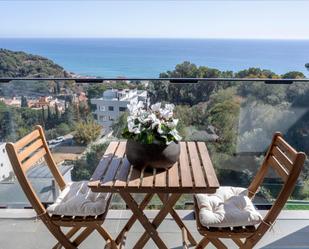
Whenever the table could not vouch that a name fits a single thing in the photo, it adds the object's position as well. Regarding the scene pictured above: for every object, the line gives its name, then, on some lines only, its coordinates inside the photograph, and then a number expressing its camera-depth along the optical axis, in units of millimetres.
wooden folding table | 1729
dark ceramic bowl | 1857
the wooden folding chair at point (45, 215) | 1936
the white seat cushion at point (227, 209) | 1904
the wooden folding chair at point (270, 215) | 1792
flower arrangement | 1857
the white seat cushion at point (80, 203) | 1995
